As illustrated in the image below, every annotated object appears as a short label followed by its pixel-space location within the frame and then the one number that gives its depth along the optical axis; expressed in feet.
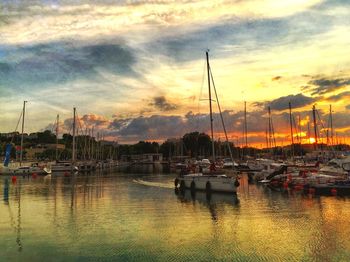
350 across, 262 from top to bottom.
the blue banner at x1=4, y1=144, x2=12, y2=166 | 378.12
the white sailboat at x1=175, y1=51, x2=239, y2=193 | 176.65
